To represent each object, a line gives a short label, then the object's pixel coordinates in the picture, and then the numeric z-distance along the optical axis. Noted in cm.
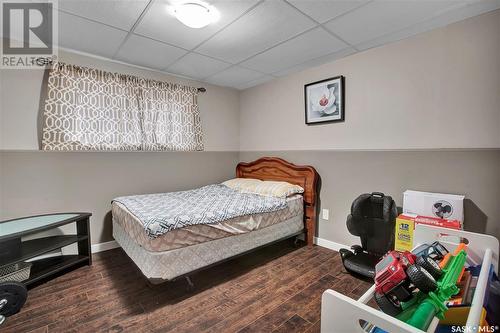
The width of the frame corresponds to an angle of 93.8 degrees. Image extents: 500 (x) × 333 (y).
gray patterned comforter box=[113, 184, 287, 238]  190
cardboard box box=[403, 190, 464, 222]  190
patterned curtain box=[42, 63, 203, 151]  248
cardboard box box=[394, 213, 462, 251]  192
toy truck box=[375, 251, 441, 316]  86
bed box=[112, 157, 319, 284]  187
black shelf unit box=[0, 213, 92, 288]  194
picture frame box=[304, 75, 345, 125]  277
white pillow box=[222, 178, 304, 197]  291
